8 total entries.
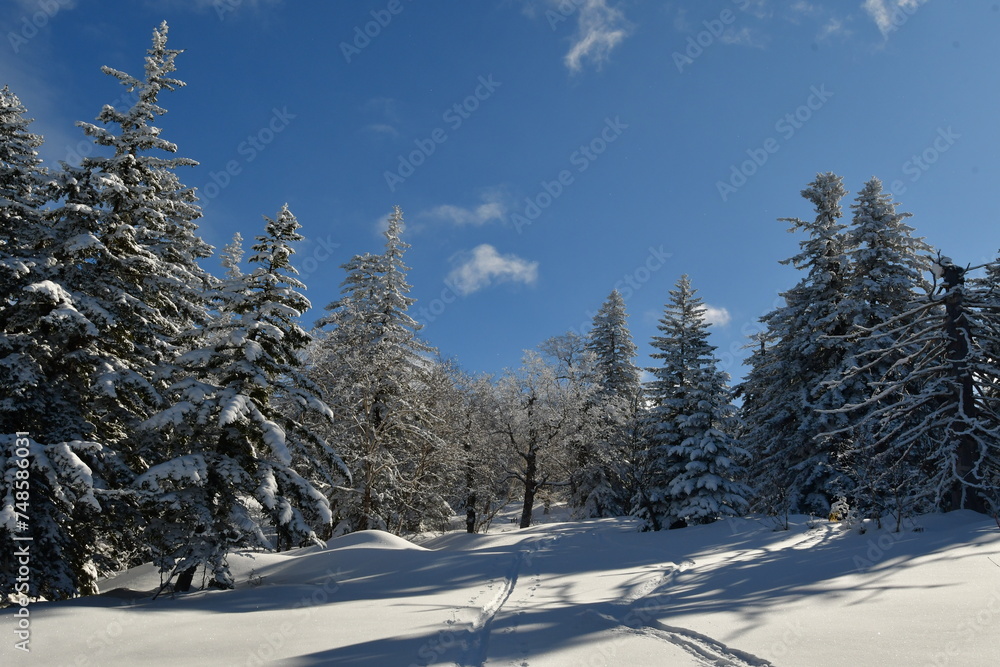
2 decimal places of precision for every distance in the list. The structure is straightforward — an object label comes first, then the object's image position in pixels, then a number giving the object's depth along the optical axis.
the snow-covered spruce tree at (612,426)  28.59
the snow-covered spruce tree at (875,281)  19.46
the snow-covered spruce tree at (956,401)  12.29
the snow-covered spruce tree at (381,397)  23.05
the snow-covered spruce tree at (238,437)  10.19
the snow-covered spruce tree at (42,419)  9.66
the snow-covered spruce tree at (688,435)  20.81
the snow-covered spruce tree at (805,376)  19.86
